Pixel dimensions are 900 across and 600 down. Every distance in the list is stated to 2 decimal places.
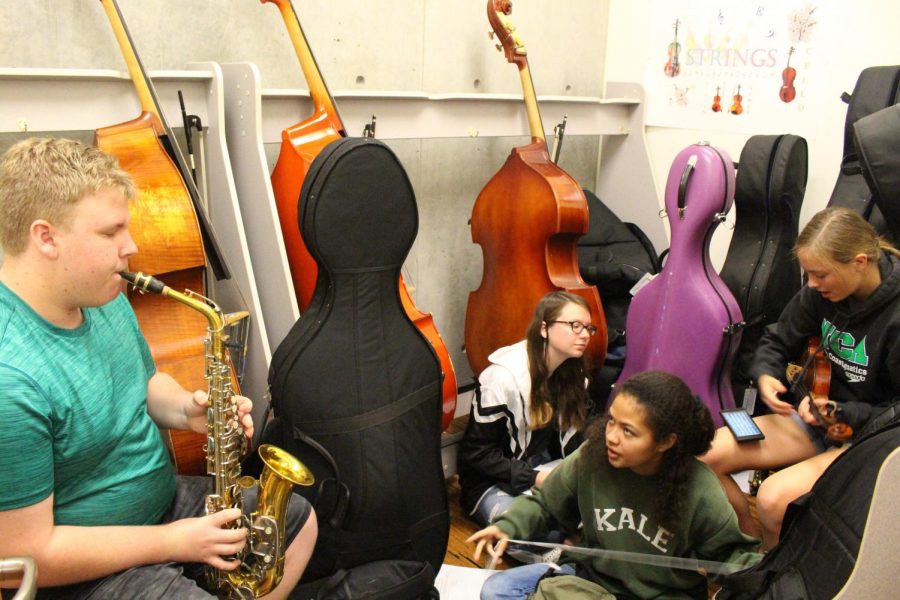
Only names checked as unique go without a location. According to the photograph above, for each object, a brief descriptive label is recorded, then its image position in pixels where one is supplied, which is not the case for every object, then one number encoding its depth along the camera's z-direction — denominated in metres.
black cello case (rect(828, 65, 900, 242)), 2.44
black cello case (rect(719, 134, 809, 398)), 2.64
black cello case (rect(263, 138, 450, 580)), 1.73
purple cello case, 2.43
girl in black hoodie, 1.95
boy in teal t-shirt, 1.19
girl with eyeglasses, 2.24
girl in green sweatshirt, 1.67
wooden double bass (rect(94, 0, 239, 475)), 1.82
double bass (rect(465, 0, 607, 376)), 2.58
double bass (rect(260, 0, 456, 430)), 2.15
